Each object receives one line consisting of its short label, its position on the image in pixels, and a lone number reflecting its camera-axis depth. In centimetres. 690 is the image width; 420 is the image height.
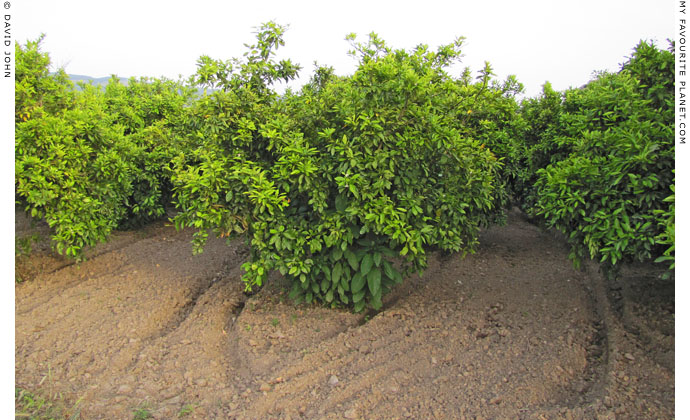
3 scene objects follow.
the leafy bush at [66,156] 405
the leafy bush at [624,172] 264
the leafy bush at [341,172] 317
